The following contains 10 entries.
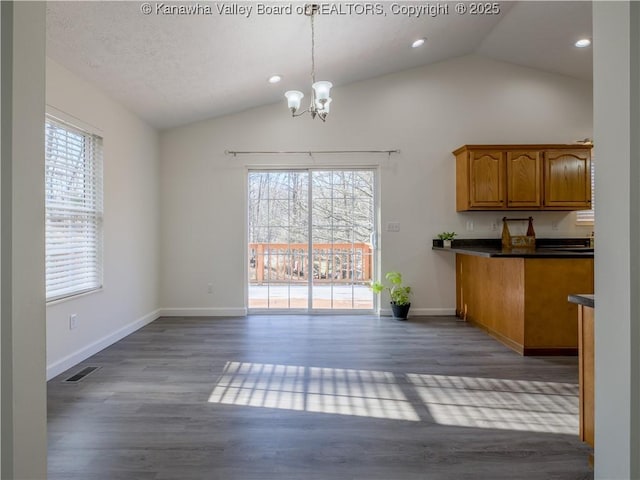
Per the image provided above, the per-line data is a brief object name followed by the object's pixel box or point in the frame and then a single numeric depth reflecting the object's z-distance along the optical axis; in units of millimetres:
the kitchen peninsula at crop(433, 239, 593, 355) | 3215
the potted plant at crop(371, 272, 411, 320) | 4641
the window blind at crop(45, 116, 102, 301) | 2861
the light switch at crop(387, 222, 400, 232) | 4855
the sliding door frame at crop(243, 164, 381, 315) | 4867
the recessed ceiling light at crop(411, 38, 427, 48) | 4066
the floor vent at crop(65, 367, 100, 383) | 2670
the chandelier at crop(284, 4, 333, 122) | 3034
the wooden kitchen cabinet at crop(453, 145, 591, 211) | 4484
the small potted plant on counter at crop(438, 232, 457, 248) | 4695
